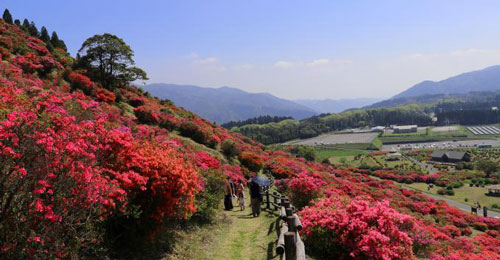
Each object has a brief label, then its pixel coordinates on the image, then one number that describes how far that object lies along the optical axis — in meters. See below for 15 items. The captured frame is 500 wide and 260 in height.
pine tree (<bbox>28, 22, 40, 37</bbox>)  43.45
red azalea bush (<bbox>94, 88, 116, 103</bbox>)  28.64
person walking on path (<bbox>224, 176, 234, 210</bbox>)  17.88
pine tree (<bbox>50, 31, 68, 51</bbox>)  46.17
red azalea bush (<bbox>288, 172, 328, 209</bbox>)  15.47
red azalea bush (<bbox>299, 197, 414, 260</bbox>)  9.86
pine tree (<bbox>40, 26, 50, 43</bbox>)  42.56
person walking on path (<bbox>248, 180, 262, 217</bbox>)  16.23
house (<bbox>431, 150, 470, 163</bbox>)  97.62
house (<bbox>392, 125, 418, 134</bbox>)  185.38
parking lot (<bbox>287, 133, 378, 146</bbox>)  161.88
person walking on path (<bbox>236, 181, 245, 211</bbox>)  17.70
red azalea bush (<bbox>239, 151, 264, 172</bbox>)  29.62
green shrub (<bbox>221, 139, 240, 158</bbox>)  30.34
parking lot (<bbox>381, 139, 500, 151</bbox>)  131.88
